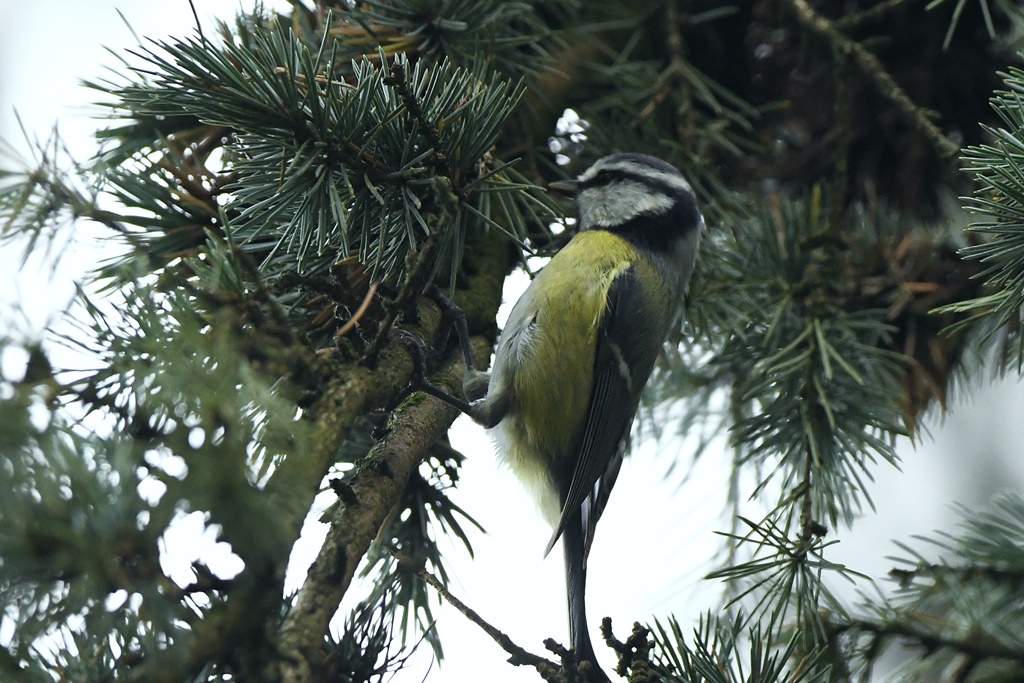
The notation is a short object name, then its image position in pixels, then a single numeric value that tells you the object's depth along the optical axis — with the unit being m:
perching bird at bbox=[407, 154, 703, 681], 3.50
